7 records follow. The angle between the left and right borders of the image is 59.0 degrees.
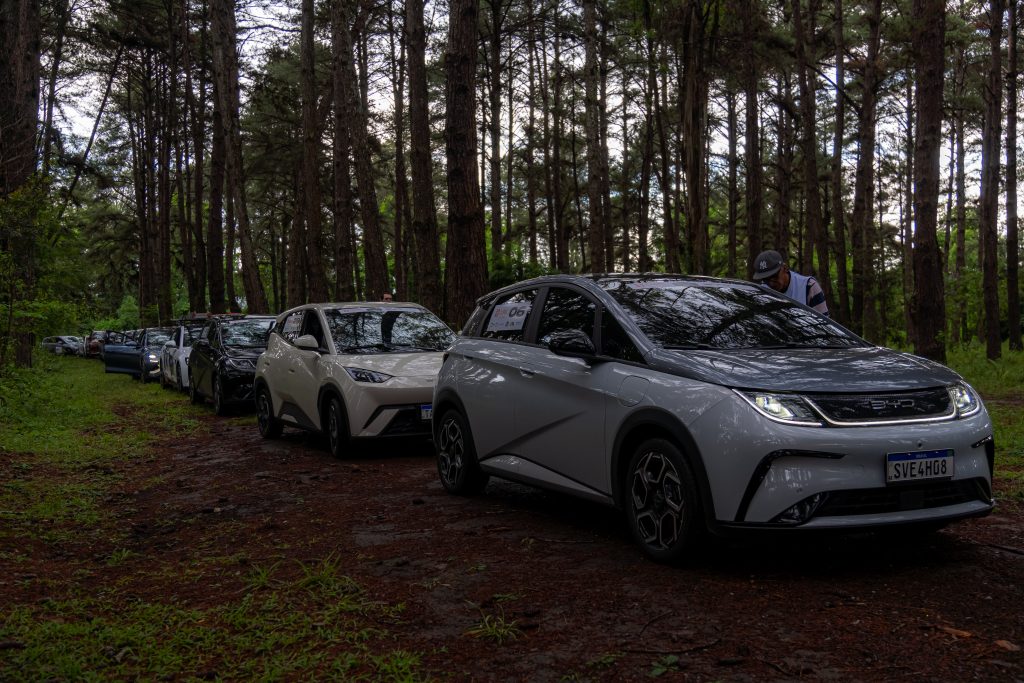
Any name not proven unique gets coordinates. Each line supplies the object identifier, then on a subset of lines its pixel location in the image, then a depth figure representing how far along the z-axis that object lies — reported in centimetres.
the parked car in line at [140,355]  2584
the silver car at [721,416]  460
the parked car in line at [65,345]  5472
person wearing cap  788
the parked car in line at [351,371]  989
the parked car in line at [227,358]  1538
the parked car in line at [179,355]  2006
